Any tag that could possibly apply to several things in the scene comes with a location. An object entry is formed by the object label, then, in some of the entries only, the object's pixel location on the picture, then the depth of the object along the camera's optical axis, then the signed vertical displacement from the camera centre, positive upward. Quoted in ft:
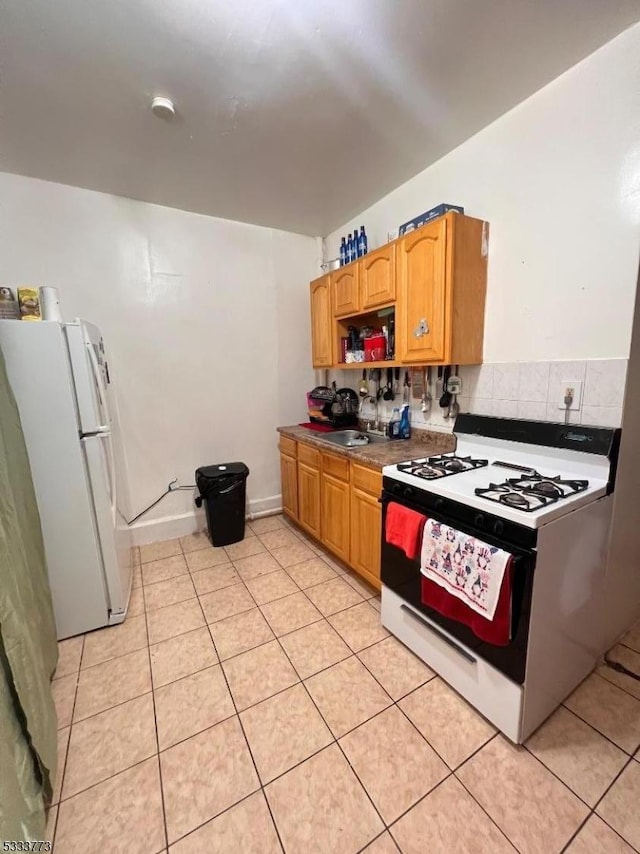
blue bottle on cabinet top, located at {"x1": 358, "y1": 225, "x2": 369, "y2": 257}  8.14 +2.77
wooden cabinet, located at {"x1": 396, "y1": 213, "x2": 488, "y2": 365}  5.89 +1.27
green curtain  2.98 -3.09
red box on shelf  7.95 +0.30
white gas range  3.92 -2.42
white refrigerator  5.31 -1.45
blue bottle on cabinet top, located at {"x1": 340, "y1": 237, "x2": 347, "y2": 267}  8.82 +2.79
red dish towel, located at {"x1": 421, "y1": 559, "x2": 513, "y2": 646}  3.88 -3.13
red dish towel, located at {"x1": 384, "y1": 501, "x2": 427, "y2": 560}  4.92 -2.44
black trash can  8.79 -3.36
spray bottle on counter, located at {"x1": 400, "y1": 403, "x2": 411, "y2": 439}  7.94 -1.38
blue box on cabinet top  6.05 +2.58
